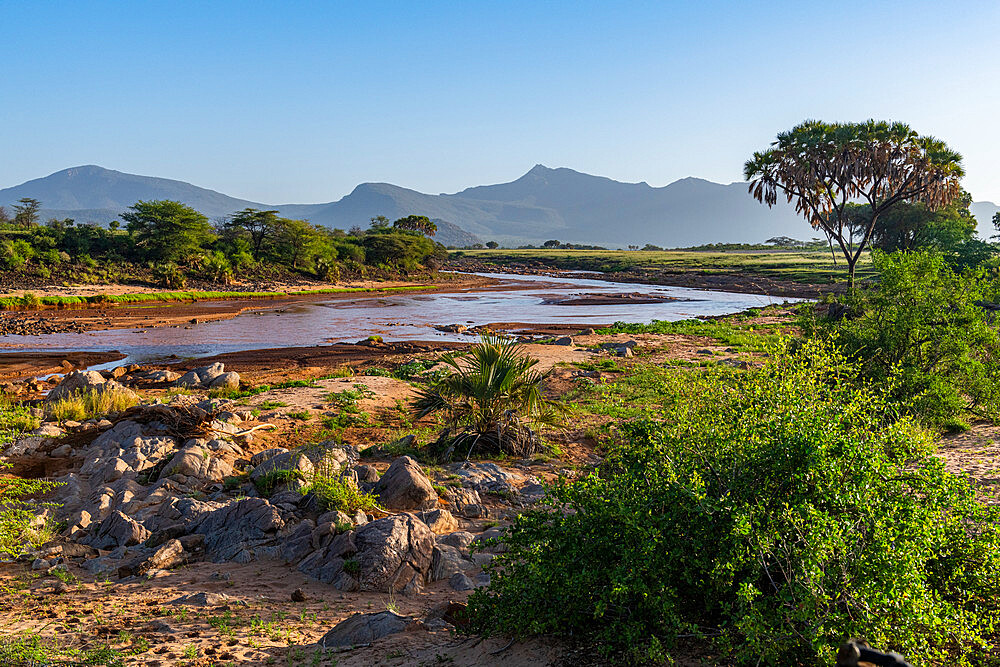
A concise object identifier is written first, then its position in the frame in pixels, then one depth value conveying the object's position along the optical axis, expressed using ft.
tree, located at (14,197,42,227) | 235.15
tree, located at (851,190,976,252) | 134.39
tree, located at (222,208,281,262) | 228.84
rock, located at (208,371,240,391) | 54.95
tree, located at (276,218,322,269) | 224.94
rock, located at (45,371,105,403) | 46.36
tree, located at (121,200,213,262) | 184.24
